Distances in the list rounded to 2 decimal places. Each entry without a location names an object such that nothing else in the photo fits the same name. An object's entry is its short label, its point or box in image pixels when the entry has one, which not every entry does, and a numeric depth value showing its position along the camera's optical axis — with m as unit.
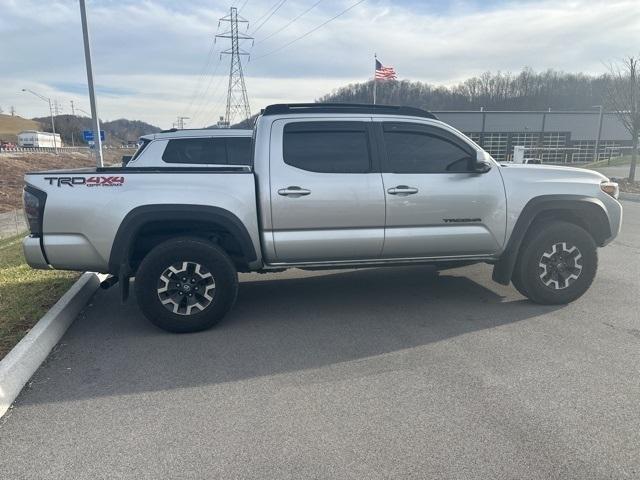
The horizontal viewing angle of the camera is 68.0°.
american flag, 26.38
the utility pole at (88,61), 13.59
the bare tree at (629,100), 19.92
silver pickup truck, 4.42
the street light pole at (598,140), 47.94
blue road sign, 23.98
